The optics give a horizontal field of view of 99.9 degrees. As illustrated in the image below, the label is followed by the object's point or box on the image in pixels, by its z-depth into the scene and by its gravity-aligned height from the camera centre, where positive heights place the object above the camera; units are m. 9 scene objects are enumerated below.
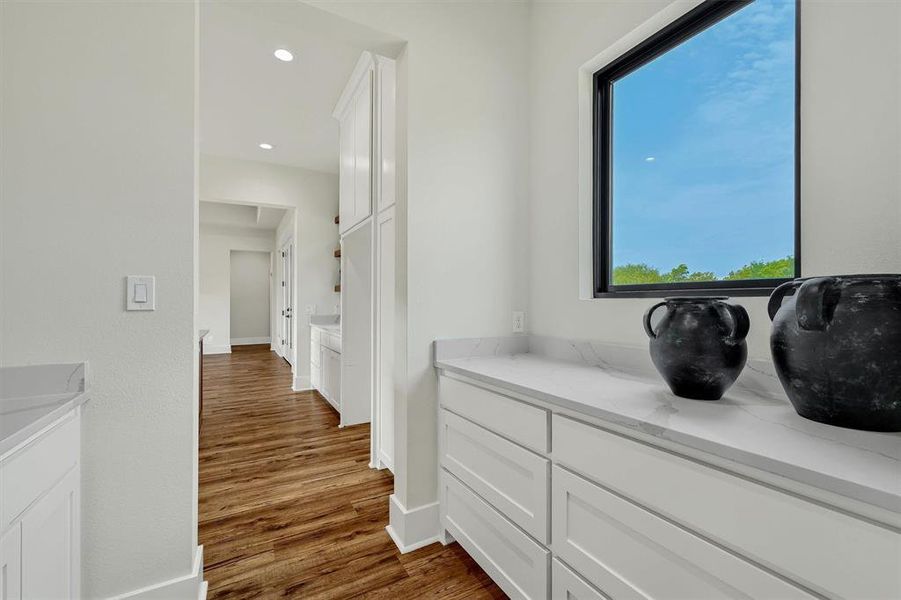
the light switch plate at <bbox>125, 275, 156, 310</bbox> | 1.30 +0.01
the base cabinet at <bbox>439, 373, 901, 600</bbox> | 0.64 -0.51
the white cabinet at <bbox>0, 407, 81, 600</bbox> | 0.81 -0.55
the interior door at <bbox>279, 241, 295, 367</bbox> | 5.72 -0.07
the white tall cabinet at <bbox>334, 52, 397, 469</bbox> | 2.33 +0.41
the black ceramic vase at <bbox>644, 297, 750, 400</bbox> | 1.04 -0.13
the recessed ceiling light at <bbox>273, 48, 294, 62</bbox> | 2.54 +1.65
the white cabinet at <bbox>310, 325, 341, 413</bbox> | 3.69 -0.70
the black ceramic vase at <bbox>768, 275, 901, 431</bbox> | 0.75 -0.10
